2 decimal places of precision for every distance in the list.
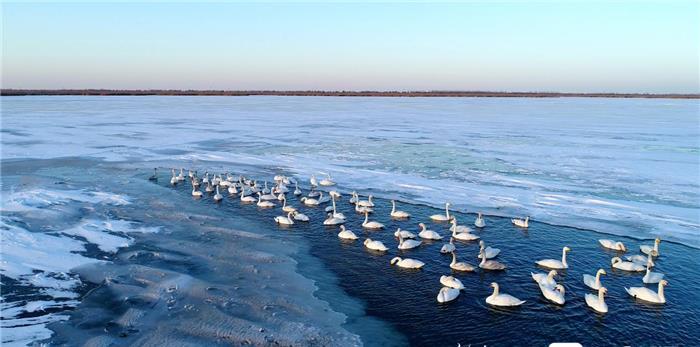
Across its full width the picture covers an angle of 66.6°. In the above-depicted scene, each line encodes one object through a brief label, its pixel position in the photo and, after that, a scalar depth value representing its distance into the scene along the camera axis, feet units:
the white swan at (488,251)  39.55
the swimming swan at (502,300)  32.07
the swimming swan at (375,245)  42.19
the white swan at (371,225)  47.73
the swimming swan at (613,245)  41.93
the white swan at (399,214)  51.06
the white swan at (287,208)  53.07
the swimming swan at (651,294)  32.96
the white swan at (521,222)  47.26
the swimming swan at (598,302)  31.53
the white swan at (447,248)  41.47
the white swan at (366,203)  53.36
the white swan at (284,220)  49.60
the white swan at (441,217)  49.39
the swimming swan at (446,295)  32.53
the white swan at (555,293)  32.71
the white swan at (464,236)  44.45
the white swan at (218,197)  58.18
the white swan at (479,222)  47.55
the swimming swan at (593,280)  34.37
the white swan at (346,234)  44.70
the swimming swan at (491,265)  37.86
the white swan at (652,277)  35.94
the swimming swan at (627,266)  38.14
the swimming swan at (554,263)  37.91
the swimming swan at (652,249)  40.50
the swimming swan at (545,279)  33.81
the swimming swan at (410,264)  38.24
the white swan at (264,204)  55.62
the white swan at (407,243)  42.45
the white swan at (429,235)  44.70
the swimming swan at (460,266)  37.70
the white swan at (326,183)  65.10
